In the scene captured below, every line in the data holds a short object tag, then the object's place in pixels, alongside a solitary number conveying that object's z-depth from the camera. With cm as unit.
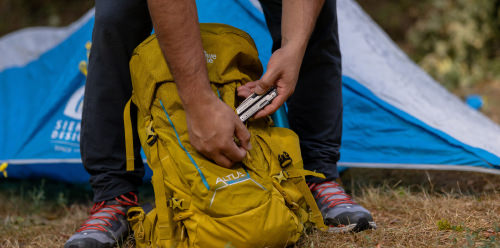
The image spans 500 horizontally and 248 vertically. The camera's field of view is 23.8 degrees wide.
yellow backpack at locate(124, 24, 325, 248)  252
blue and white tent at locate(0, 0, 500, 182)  306
